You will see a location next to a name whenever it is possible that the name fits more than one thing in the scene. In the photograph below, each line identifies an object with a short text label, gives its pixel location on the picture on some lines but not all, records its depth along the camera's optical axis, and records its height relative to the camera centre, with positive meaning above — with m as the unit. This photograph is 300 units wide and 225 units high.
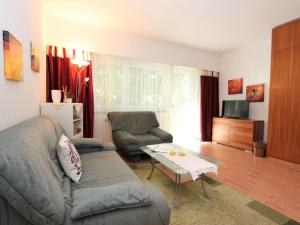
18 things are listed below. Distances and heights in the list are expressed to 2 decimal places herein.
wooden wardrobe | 3.18 +0.25
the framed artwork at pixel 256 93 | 4.26 +0.37
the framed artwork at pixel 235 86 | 4.80 +0.58
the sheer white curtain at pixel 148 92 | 3.89 +0.35
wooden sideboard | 4.05 -0.60
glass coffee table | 1.87 -0.66
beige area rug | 1.66 -1.06
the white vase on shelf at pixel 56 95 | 2.90 +0.16
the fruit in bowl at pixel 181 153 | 2.29 -0.61
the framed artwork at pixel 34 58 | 2.21 +0.61
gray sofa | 0.77 -0.50
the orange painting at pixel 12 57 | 1.39 +0.40
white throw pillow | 1.52 -0.49
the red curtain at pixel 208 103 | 5.13 +0.10
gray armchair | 3.15 -0.54
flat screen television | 4.42 -0.04
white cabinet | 2.69 -0.13
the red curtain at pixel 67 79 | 3.30 +0.51
